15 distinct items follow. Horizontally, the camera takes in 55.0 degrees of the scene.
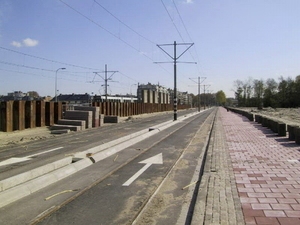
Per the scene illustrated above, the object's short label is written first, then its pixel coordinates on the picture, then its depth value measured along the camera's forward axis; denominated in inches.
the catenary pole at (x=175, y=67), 1196.4
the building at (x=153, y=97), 3350.4
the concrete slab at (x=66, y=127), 830.5
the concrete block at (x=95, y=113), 985.5
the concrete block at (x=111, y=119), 1247.8
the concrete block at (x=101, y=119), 1033.0
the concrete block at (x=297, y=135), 456.0
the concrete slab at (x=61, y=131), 771.0
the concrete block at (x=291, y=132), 490.5
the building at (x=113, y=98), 3185.5
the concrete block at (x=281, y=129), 576.1
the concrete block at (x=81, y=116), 924.0
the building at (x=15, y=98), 3436.0
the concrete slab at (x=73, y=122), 870.4
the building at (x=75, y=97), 4034.2
